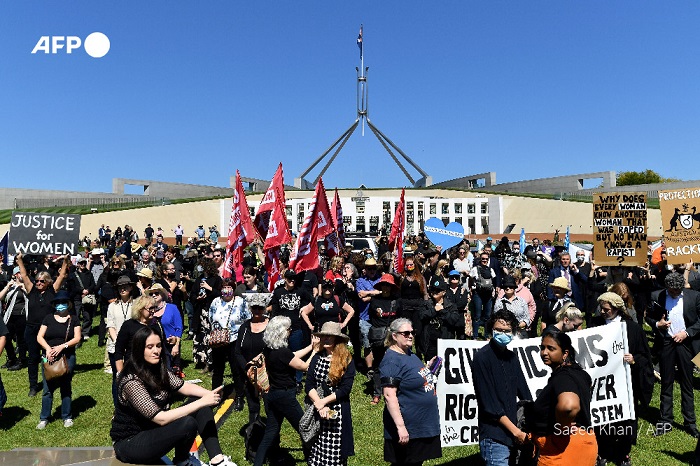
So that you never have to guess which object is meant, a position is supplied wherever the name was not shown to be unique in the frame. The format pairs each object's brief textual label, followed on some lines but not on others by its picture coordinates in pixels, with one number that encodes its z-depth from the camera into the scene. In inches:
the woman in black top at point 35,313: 342.3
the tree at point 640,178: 3395.7
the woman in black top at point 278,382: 218.5
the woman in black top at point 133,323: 246.5
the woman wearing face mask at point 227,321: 301.6
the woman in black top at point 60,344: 288.0
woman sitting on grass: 158.2
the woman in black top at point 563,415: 148.2
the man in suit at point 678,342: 268.4
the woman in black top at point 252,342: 243.4
